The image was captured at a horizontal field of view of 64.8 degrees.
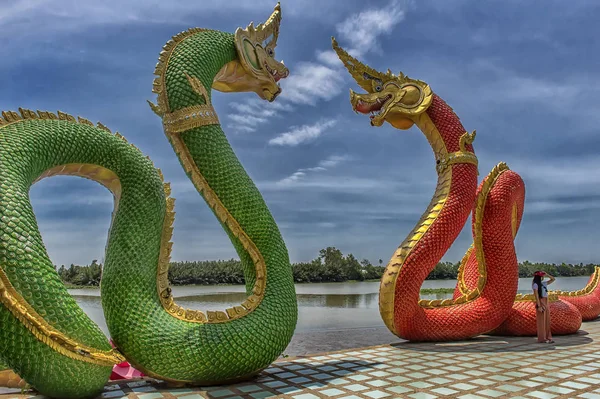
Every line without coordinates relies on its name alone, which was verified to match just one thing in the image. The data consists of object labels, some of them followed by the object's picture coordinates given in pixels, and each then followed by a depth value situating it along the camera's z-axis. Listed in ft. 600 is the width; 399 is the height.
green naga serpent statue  9.44
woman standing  19.19
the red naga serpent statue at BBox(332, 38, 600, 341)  18.66
